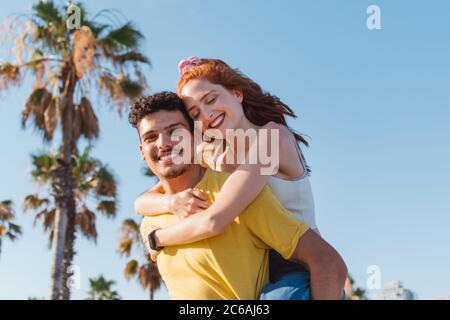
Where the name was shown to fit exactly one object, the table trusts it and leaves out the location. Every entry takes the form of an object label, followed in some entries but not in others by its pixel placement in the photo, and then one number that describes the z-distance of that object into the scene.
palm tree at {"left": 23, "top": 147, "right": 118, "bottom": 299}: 15.96
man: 2.14
